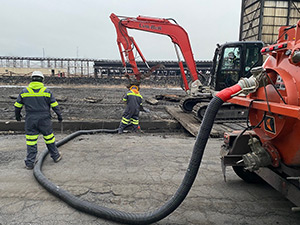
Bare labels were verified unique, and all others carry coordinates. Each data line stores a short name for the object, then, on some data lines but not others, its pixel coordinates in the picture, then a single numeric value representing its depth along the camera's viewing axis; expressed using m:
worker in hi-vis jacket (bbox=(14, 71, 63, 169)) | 3.95
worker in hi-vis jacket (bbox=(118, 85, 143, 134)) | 6.66
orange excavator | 7.67
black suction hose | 2.20
